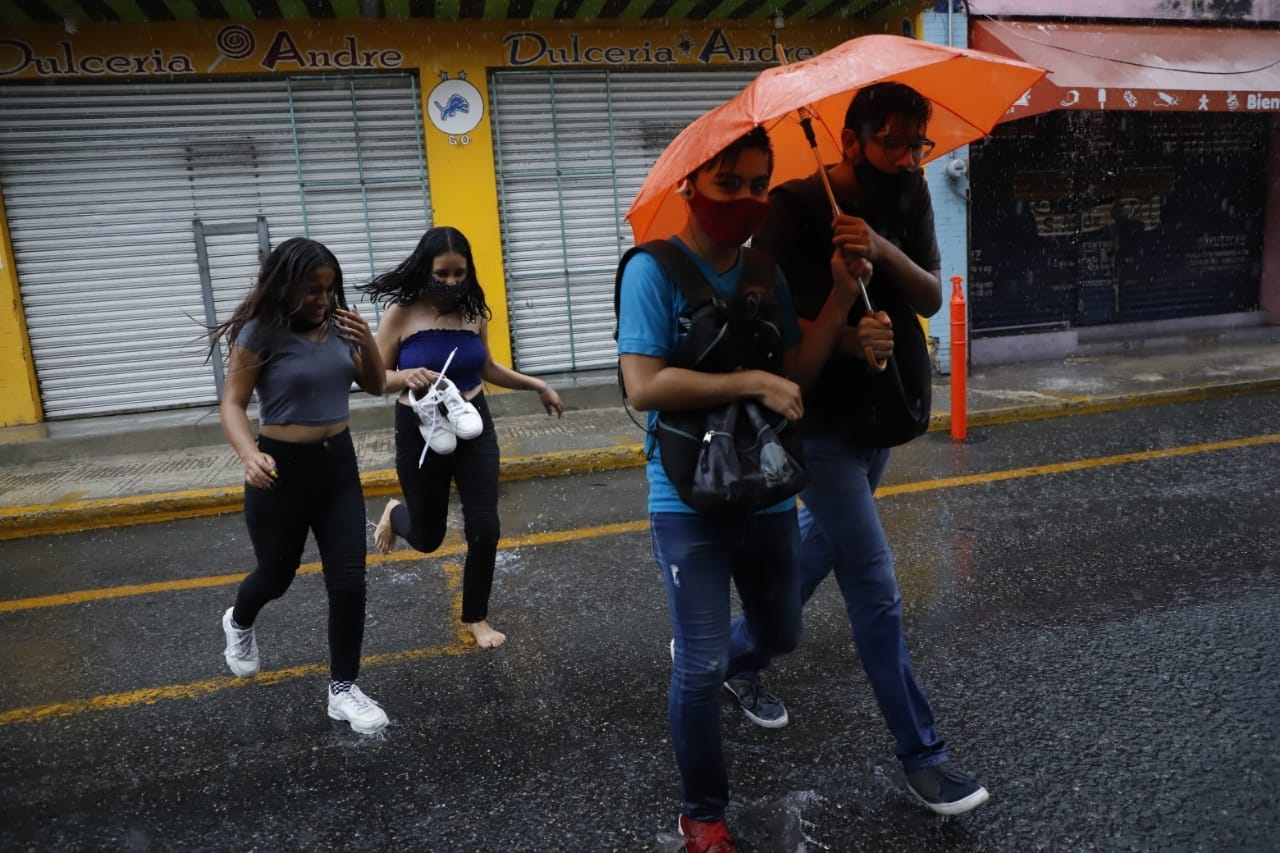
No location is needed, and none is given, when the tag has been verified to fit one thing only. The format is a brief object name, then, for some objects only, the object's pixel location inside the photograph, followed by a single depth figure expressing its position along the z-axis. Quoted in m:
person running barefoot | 3.83
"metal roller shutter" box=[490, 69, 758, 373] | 10.16
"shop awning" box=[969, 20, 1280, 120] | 10.06
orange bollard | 7.63
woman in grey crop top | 3.22
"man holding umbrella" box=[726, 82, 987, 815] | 2.64
